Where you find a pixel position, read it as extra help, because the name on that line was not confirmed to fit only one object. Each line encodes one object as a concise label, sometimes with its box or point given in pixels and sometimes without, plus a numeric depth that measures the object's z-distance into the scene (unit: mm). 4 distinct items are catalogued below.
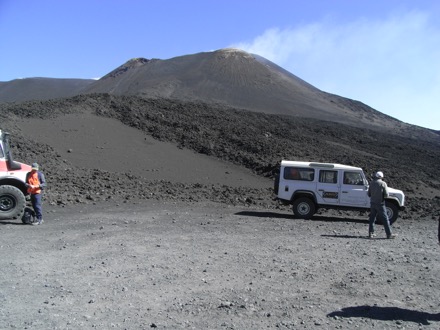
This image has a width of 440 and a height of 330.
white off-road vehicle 16453
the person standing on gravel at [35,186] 13023
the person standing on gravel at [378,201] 12281
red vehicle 13352
